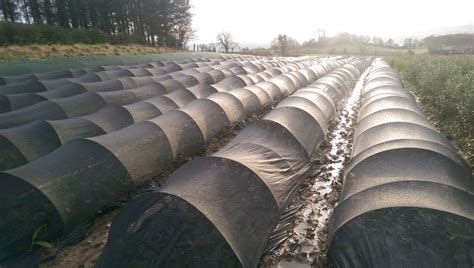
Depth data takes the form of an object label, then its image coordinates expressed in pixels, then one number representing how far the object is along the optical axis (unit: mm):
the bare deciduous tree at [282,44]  71831
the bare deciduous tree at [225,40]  80812
